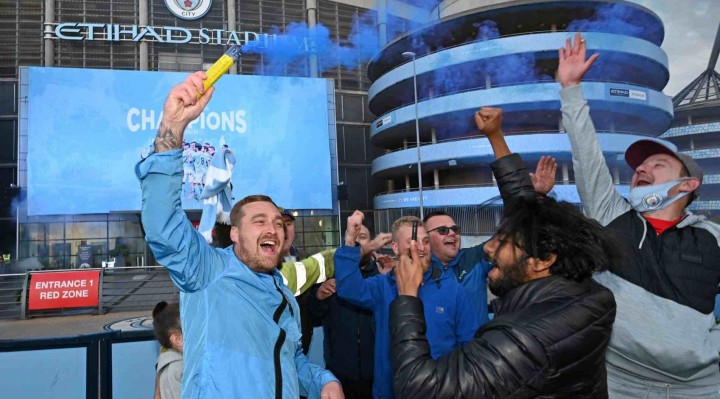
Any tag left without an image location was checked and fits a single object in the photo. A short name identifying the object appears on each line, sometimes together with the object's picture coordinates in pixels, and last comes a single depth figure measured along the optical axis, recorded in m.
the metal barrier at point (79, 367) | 3.92
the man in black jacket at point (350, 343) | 3.77
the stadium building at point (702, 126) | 44.06
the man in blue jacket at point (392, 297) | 2.73
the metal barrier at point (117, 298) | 11.69
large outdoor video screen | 22.39
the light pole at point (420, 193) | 26.38
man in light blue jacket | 1.72
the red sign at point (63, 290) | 11.59
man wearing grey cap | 1.95
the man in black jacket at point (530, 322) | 1.37
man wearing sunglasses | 2.66
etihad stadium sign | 26.78
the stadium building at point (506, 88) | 26.31
